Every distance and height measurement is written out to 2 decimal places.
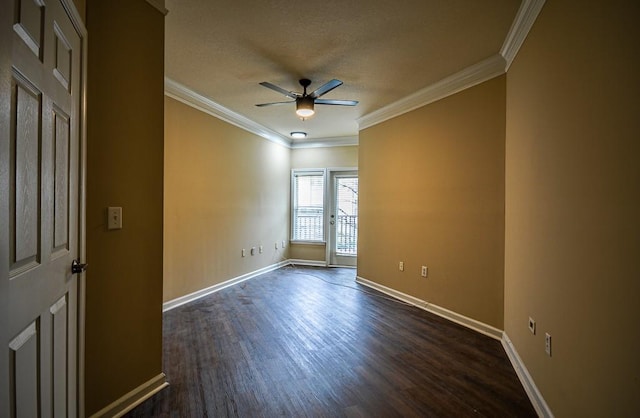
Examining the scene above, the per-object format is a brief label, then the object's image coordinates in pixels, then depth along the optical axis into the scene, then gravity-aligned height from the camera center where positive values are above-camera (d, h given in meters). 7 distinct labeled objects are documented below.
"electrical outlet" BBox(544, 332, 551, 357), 1.76 -0.77
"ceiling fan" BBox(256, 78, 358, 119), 3.05 +1.15
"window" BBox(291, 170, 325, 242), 6.40 +0.07
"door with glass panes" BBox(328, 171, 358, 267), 6.20 -0.19
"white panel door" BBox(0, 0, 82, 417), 0.88 -0.01
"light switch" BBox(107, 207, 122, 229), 1.70 -0.06
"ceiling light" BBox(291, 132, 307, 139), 5.55 +1.34
